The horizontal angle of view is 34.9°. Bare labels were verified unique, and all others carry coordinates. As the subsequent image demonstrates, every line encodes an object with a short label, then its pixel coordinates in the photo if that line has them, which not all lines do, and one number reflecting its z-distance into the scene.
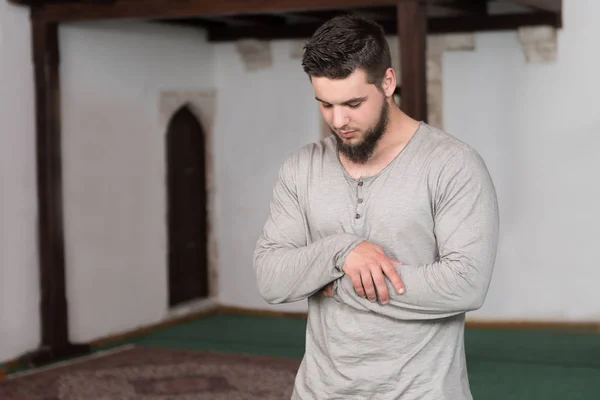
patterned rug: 6.56
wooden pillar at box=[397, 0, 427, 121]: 6.16
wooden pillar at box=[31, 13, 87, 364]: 7.70
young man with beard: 1.97
